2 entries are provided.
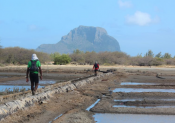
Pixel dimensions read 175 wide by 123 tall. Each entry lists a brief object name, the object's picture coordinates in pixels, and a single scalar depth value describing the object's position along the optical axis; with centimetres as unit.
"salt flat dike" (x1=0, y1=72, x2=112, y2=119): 1324
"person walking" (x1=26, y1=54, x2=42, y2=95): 1774
